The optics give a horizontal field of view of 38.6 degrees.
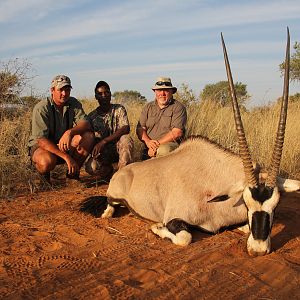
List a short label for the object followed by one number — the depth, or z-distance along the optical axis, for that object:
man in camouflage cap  5.98
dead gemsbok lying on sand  3.65
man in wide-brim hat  6.30
